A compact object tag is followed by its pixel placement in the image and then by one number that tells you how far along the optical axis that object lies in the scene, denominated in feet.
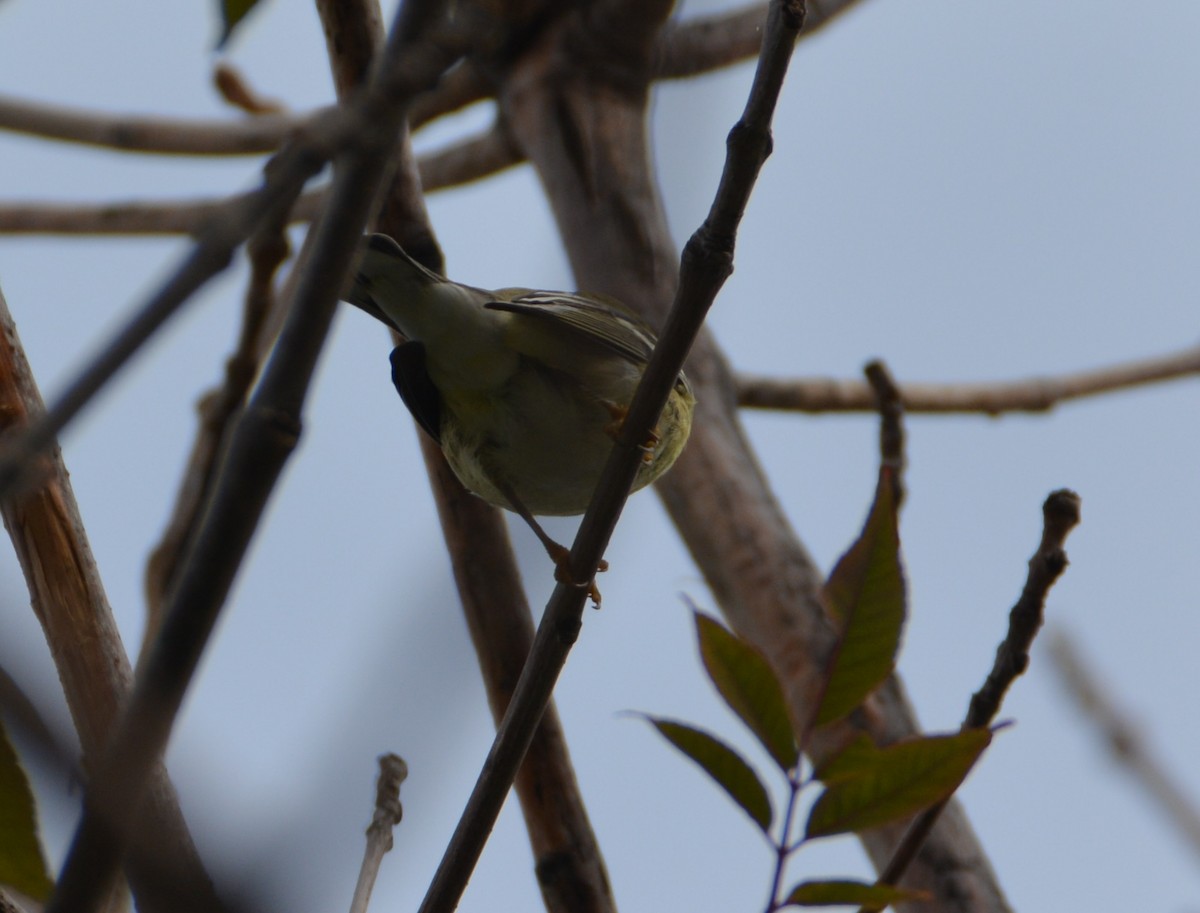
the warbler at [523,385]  22.40
